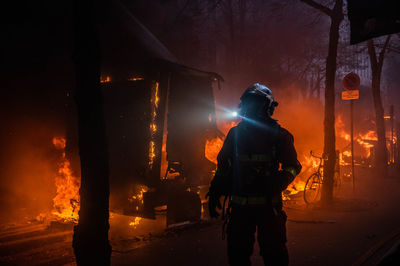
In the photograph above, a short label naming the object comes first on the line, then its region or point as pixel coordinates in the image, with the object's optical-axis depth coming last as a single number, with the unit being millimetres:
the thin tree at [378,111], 16156
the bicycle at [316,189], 9797
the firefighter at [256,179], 3352
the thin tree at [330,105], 8654
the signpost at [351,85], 9898
